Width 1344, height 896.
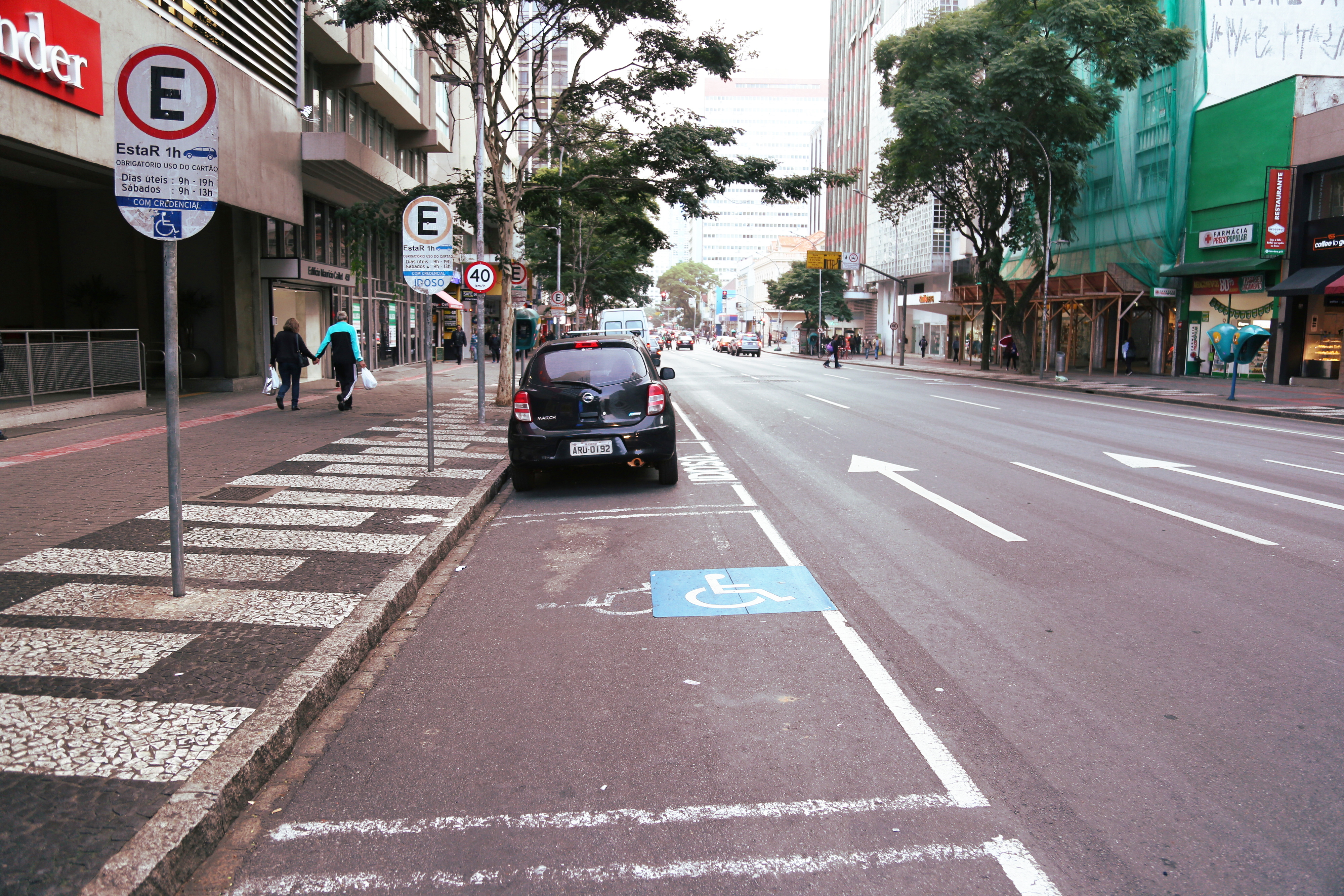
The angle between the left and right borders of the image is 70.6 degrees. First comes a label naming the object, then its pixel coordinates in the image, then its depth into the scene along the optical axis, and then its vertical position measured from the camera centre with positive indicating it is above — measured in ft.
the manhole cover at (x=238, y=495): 29.14 -4.96
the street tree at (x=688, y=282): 610.65 +38.77
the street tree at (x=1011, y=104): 105.60 +28.81
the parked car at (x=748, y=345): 214.28 -0.59
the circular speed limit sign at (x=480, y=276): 53.88 +3.57
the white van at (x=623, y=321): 127.54 +2.70
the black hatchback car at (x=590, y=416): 31.71 -2.53
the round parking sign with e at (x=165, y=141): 16.85 +3.49
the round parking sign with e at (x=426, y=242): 34.47 +3.49
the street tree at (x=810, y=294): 256.52 +13.57
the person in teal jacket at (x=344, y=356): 57.00 -1.13
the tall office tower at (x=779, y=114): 638.53 +154.27
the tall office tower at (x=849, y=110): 259.19 +68.45
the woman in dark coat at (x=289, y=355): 58.13 -1.12
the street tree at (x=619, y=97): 59.47 +16.09
